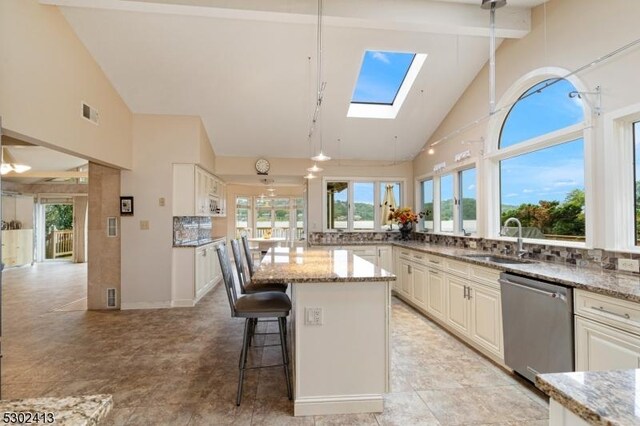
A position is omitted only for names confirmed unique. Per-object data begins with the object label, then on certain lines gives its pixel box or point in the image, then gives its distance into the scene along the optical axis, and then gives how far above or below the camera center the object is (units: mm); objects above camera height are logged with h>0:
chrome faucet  3131 -261
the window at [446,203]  4848 +253
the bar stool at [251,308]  2232 -662
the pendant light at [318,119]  2826 +1563
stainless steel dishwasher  2049 -786
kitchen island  2070 -845
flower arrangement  5363 +48
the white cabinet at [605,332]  1681 -675
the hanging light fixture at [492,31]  2588 +1780
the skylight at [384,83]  4230 +2068
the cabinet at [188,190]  4660 +456
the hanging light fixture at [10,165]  5074 +927
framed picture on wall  4500 +186
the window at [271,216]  10359 +109
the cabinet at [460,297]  2748 -865
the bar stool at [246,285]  3047 -705
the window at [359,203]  6016 +313
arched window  2766 +564
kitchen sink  2975 -423
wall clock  5805 +1011
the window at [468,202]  4184 +242
